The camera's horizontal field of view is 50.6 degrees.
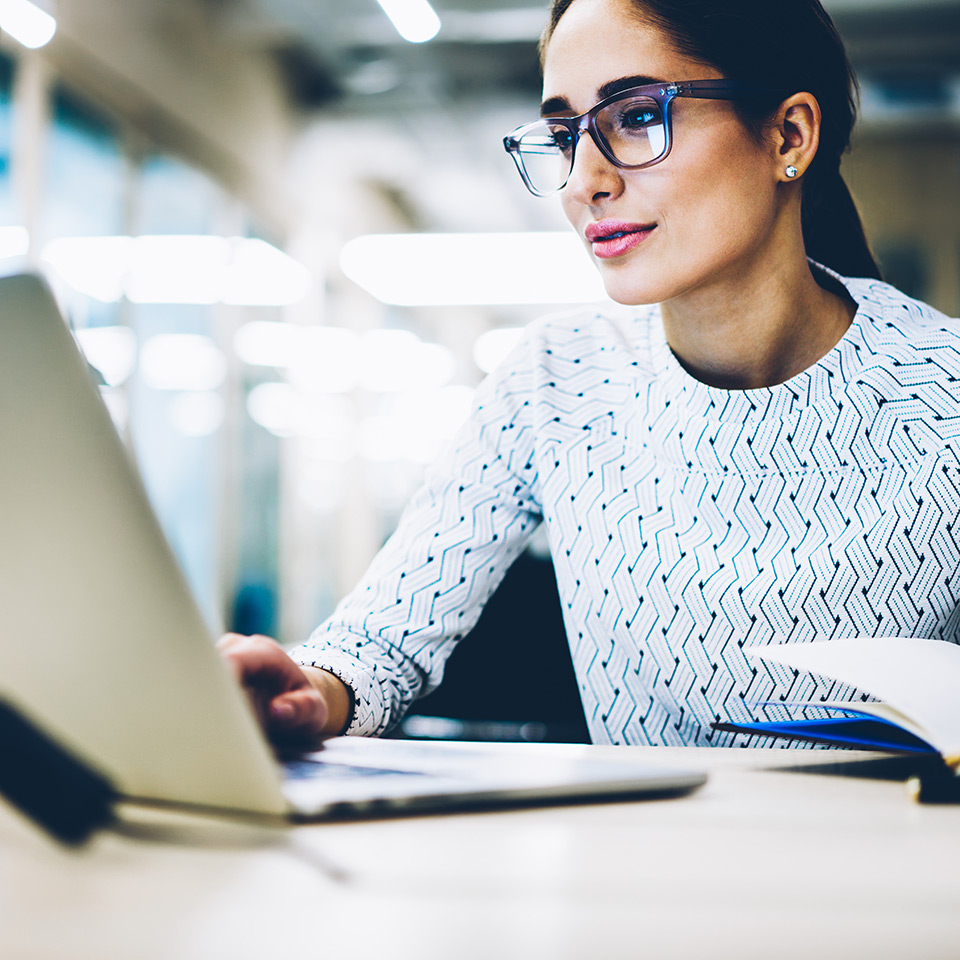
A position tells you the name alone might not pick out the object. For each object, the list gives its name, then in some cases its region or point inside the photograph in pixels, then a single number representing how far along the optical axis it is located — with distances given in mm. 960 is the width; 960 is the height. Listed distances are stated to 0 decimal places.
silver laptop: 420
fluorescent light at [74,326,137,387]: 4527
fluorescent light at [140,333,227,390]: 5180
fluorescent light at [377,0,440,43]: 4375
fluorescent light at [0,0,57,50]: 3680
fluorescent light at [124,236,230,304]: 4945
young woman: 1021
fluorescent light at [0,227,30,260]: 3770
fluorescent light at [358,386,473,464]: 9987
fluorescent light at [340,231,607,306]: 8250
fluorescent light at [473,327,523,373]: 12320
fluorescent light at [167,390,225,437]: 5546
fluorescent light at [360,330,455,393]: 9639
